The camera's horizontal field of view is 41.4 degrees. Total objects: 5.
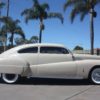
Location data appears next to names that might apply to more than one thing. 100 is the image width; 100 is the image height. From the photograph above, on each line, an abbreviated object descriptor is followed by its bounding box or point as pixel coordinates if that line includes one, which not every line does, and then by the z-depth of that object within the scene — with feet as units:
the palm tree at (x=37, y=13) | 59.23
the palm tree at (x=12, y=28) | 65.31
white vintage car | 16.31
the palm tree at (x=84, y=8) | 45.07
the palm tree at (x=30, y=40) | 95.20
